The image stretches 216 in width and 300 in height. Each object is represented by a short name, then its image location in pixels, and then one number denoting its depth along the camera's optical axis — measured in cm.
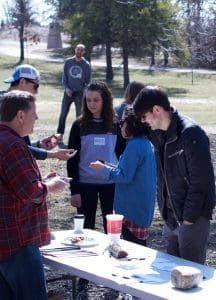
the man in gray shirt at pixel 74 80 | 1398
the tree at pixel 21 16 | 4677
